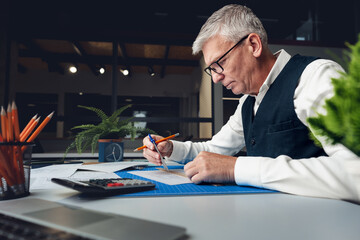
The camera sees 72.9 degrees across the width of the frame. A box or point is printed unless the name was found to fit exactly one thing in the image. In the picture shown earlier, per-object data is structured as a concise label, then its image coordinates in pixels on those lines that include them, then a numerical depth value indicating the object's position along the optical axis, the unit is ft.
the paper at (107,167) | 3.25
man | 2.08
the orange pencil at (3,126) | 1.88
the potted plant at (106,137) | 4.57
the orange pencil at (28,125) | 2.05
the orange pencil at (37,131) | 2.10
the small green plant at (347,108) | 0.66
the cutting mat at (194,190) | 2.01
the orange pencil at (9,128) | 1.90
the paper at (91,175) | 2.78
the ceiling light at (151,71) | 20.98
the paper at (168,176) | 2.56
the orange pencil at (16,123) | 1.94
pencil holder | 1.83
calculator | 1.88
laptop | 1.03
